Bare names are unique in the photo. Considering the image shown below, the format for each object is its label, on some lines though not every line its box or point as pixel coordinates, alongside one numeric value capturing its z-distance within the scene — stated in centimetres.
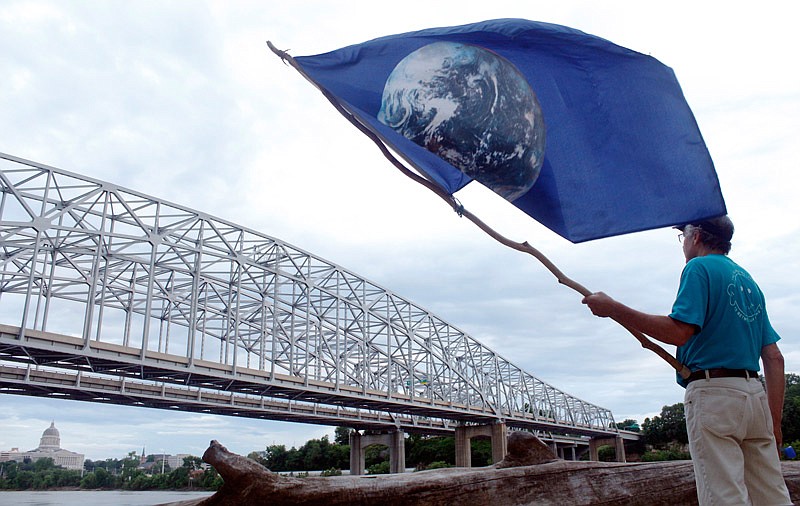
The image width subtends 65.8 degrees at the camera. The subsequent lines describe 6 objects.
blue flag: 356
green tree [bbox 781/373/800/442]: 6450
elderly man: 278
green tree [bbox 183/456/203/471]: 6533
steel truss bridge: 3828
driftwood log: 386
